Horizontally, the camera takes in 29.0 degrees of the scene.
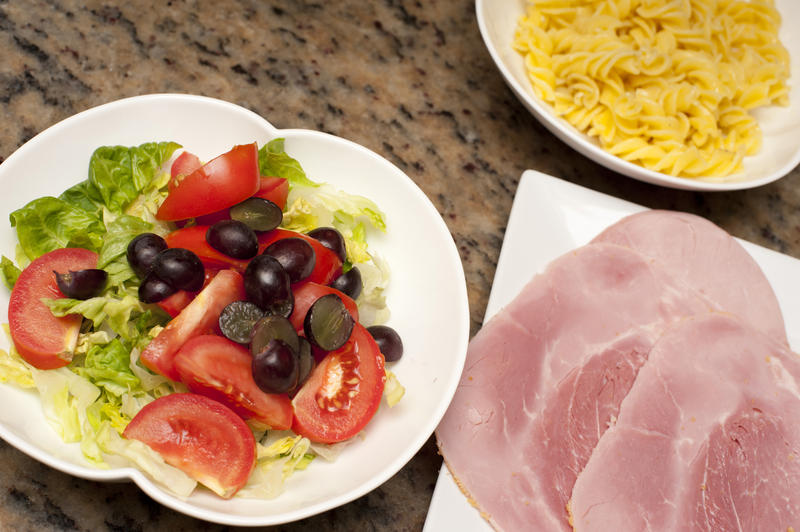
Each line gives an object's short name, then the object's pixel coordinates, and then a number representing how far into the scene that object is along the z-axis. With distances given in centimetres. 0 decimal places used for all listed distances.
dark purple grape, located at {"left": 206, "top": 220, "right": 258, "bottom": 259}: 70
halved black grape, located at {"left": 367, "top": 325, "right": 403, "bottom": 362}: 73
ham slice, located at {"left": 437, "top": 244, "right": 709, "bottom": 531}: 77
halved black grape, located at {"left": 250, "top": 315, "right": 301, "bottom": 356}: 67
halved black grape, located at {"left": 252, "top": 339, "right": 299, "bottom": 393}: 67
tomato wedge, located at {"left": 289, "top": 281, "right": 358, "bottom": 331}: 71
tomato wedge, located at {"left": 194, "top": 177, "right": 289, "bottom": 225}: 73
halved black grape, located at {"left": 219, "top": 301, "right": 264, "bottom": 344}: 69
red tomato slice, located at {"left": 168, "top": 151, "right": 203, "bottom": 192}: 75
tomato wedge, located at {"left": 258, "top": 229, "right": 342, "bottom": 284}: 73
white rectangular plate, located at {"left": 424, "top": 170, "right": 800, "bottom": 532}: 82
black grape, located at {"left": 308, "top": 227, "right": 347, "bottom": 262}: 74
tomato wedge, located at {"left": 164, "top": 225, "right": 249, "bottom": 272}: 71
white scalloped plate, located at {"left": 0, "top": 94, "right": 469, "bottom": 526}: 68
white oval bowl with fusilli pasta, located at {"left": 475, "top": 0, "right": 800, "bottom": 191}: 84
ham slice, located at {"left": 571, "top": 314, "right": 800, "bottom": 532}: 77
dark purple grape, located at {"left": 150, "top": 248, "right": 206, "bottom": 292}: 69
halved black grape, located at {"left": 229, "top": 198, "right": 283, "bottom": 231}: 72
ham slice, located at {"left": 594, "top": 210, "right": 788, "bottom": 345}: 84
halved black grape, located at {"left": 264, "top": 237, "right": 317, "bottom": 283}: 70
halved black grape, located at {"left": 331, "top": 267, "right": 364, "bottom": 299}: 73
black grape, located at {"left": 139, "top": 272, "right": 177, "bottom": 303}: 69
